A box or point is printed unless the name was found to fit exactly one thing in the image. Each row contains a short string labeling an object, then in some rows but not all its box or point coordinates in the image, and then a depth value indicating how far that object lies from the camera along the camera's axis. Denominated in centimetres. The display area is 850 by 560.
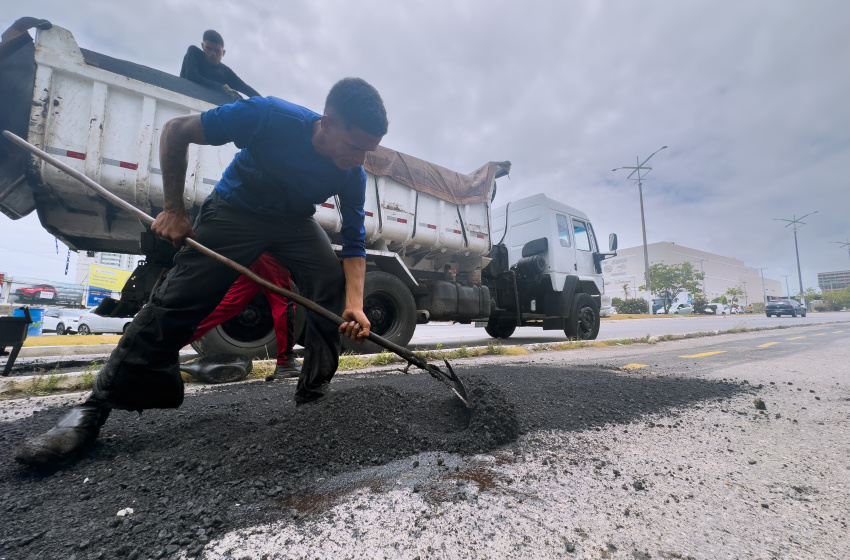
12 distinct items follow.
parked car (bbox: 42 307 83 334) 1661
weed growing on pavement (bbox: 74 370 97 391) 297
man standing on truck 437
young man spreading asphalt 170
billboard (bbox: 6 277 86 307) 3080
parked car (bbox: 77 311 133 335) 1466
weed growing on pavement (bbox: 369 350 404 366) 436
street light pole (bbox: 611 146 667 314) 2778
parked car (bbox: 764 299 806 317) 3056
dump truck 354
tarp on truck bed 546
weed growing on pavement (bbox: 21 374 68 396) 279
